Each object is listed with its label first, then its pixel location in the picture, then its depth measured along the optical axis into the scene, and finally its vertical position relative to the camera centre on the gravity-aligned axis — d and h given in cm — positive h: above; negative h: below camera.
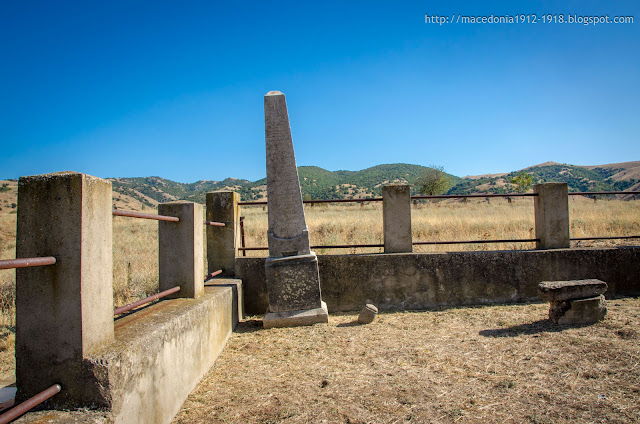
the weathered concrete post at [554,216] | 642 -8
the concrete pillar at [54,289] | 192 -34
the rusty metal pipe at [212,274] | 555 -84
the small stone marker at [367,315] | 549 -146
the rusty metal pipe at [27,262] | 156 -18
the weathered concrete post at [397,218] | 623 -6
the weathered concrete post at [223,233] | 610 -24
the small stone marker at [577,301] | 482 -117
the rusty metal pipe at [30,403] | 148 -79
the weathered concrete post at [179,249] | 402 -32
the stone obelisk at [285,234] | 548 -25
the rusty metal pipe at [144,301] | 255 -65
